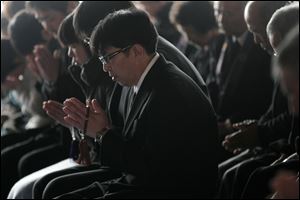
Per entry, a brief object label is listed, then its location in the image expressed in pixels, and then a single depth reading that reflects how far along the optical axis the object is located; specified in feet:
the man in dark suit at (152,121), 17.30
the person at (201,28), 23.09
